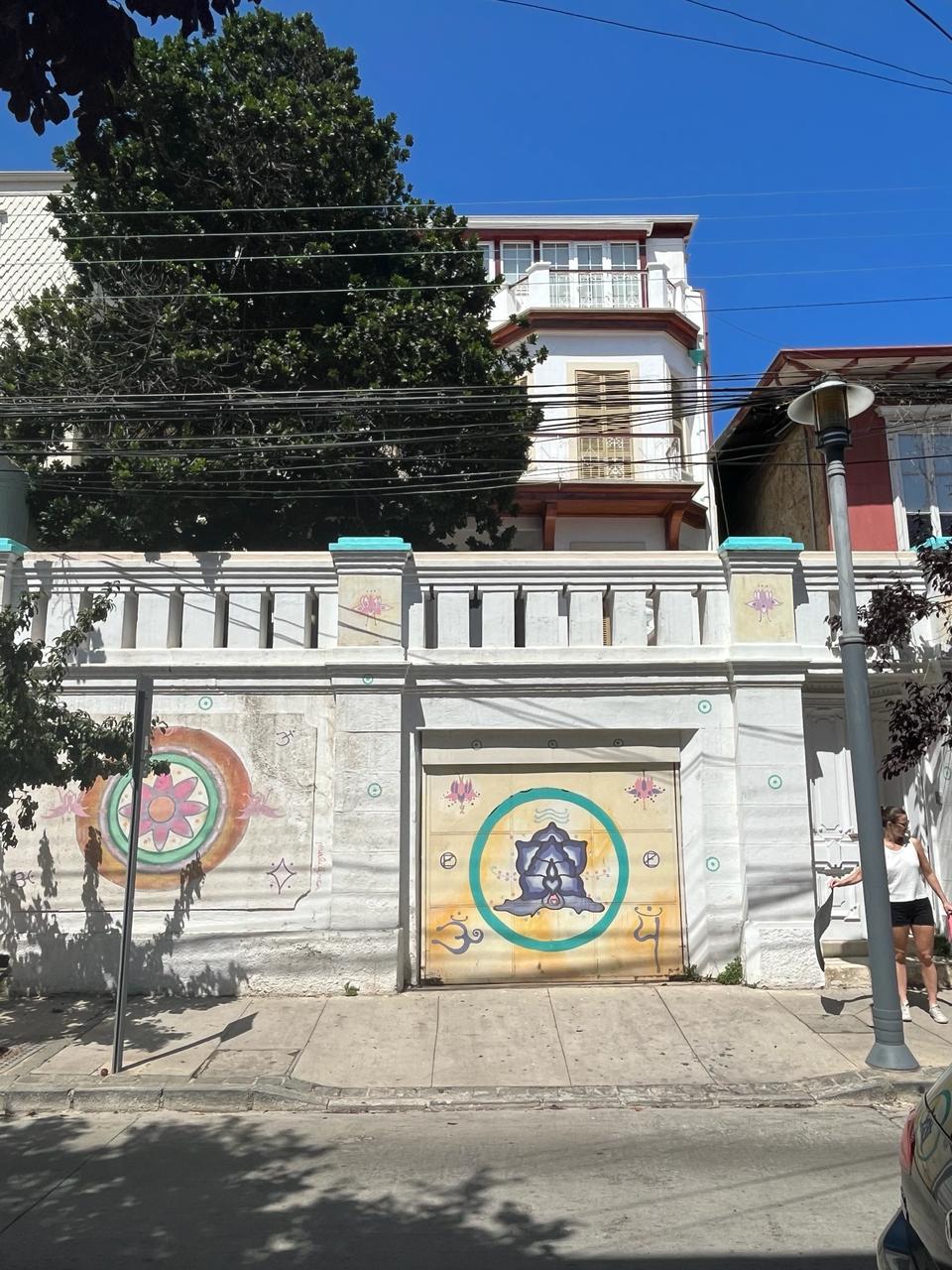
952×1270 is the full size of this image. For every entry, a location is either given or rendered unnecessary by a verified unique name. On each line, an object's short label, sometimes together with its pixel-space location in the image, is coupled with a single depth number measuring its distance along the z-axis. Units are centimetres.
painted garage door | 902
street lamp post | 687
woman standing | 802
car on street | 256
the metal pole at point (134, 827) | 671
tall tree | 1298
